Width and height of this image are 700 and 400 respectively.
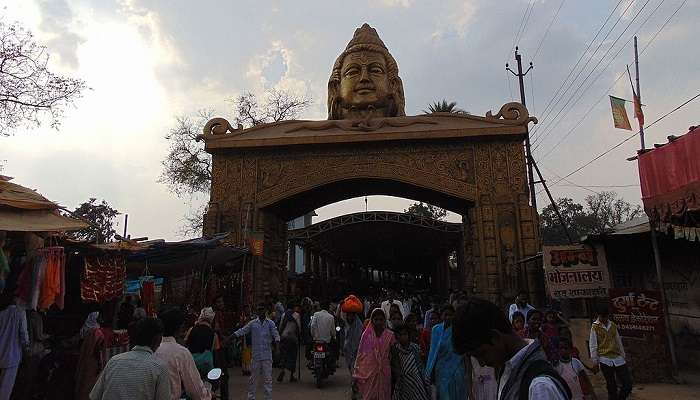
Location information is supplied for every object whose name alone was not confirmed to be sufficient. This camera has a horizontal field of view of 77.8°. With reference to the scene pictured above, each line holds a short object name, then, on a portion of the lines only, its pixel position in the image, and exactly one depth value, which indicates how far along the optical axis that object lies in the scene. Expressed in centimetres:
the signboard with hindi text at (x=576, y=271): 921
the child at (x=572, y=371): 484
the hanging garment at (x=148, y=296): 778
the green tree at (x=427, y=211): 4466
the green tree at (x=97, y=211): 3628
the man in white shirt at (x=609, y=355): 606
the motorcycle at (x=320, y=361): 845
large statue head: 1566
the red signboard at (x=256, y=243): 1381
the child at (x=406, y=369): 458
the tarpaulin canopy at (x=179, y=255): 763
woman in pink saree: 500
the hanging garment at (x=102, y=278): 643
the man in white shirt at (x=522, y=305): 818
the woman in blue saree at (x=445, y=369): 457
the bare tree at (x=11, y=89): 1080
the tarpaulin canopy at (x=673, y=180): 619
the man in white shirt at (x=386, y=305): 1091
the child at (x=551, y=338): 515
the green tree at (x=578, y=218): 4050
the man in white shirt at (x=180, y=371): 340
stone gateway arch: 1355
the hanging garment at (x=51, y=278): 540
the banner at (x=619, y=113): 1194
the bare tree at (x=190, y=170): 2238
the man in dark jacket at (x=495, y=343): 171
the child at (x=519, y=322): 632
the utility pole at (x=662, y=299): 792
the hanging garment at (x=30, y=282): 532
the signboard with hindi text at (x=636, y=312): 805
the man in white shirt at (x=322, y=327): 875
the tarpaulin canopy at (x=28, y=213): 491
